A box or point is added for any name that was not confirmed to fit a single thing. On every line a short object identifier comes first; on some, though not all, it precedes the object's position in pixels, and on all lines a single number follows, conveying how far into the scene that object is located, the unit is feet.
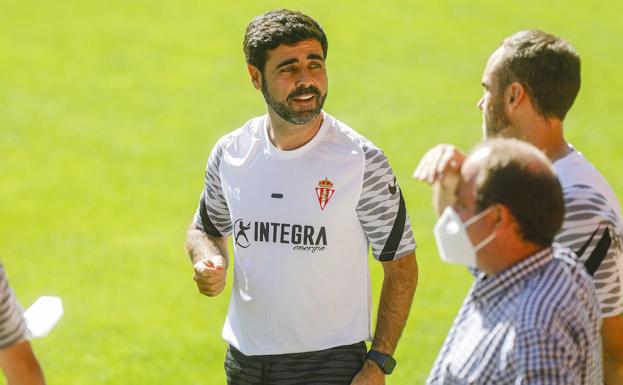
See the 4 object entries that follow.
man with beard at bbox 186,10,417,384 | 32.07
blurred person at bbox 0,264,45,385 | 24.81
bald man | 21.44
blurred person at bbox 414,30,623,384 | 27.14
